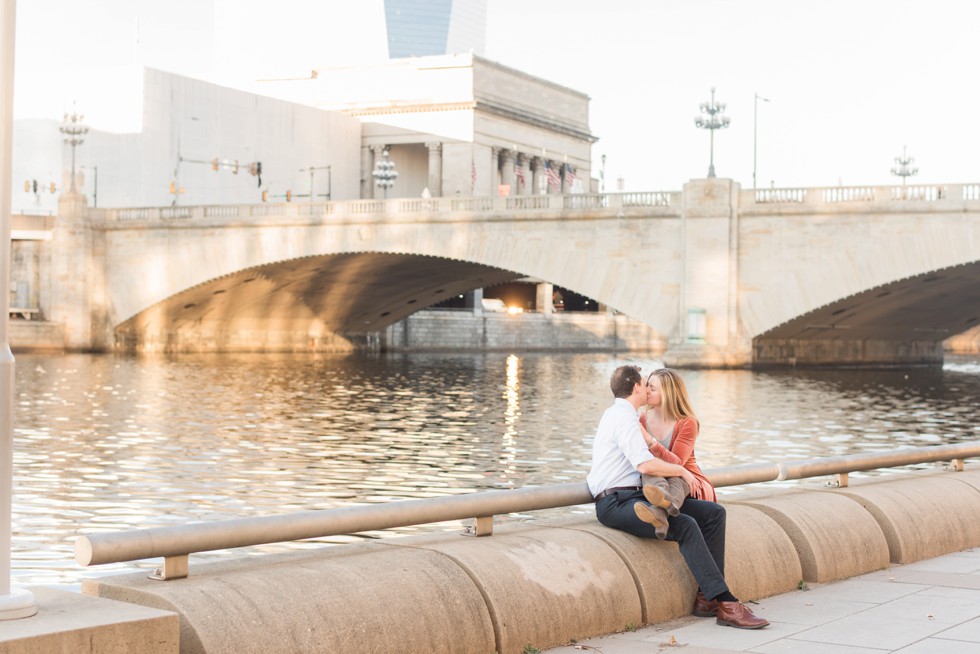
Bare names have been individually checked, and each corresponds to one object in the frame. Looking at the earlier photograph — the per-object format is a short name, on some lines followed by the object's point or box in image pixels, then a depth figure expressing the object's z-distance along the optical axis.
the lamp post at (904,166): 77.53
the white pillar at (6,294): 6.63
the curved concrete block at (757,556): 9.82
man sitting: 9.13
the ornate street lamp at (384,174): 77.06
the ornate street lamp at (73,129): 72.15
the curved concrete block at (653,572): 9.09
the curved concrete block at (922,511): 11.50
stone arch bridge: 55.25
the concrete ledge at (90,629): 6.09
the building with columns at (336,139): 91.56
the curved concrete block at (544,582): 8.16
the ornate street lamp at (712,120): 61.38
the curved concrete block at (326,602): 6.86
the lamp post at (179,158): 92.85
